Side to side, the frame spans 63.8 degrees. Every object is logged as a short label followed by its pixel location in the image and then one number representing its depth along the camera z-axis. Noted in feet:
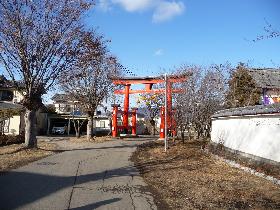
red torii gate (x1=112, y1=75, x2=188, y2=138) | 65.37
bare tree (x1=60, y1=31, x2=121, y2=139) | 63.14
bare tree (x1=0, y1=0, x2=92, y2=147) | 37.23
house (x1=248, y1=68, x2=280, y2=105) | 57.12
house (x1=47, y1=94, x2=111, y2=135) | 99.97
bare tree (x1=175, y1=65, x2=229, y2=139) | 50.25
